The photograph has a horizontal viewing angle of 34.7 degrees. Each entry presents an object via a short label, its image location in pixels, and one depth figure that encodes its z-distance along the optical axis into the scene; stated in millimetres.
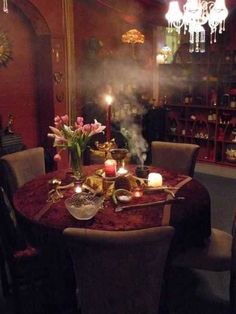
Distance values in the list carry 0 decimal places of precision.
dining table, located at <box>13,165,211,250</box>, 2100
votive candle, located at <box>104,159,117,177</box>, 2654
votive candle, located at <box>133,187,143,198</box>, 2479
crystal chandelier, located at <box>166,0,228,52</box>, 3371
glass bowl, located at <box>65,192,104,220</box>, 2125
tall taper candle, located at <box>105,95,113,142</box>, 2854
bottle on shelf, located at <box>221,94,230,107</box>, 5578
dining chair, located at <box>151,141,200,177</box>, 3326
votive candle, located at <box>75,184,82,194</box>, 2508
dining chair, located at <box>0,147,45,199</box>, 3086
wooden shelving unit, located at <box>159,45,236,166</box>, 5594
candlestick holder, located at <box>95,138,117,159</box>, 2910
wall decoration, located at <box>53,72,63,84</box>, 4975
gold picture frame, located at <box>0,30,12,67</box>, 4527
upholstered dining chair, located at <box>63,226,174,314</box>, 1665
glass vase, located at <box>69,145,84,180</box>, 2611
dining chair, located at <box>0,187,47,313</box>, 2176
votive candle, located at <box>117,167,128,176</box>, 2738
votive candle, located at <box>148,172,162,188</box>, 2592
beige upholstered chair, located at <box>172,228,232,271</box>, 2311
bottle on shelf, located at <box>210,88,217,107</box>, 5716
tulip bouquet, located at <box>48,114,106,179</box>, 2577
